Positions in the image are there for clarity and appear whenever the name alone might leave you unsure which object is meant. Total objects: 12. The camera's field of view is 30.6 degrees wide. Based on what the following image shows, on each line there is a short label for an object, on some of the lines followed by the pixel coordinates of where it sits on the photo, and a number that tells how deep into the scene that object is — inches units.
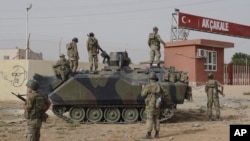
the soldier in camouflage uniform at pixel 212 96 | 582.2
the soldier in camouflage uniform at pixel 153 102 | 431.2
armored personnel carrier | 567.5
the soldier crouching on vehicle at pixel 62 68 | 585.3
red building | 1165.1
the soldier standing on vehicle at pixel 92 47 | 673.7
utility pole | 941.2
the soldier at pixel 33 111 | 325.7
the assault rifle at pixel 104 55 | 662.2
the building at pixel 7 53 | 1868.8
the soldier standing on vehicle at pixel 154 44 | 641.6
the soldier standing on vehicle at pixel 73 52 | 662.2
